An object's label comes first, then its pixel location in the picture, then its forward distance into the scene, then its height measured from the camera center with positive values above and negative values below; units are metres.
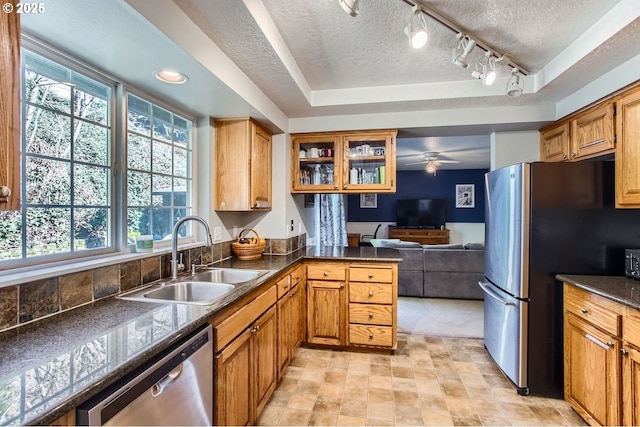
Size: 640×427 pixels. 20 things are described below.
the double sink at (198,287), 1.66 -0.44
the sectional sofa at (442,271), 4.23 -0.82
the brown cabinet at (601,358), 1.52 -0.82
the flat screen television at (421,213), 7.45 +0.00
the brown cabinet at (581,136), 2.10 +0.61
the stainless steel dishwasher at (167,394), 0.85 -0.60
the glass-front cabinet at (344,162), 3.03 +0.52
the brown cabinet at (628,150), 1.86 +0.39
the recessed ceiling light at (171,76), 1.71 +0.79
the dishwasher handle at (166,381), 1.04 -0.60
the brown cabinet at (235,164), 2.52 +0.40
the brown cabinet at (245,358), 1.43 -0.79
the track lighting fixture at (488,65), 1.97 +0.97
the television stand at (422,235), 7.30 -0.53
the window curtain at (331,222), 5.42 -0.17
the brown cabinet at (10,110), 0.83 +0.29
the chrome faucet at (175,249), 1.87 -0.23
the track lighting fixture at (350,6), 1.29 +0.88
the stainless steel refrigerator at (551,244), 2.06 -0.22
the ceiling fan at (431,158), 5.28 +0.99
